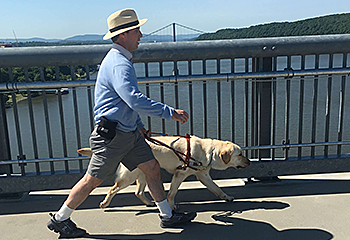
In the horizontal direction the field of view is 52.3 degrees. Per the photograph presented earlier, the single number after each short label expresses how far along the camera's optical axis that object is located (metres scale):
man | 2.79
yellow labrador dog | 3.60
